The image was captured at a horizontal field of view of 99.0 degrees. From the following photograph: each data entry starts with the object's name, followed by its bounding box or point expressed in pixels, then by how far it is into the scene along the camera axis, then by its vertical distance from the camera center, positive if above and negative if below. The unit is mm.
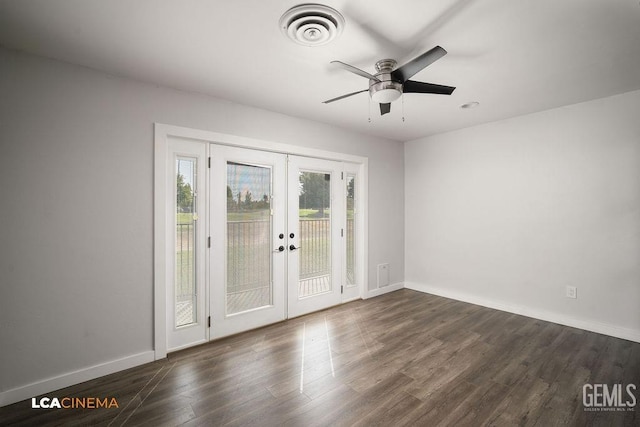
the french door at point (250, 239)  2822 -288
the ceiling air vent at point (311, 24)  1650 +1214
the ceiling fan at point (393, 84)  1996 +1020
